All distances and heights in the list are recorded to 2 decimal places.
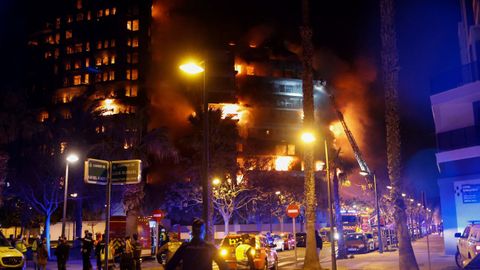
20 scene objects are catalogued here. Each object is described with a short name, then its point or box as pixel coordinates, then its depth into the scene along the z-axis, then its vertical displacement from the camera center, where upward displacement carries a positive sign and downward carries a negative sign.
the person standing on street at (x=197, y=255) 6.13 -0.40
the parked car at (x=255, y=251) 21.27 -1.32
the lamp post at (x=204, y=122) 14.78 +3.12
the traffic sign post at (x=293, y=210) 24.53 +0.41
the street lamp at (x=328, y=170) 21.27 +2.15
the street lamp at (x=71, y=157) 28.82 +3.69
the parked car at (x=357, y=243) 38.03 -1.87
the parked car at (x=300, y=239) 51.53 -2.03
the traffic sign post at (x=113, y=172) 11.24 +1.12
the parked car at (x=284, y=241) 44.44 -1.96
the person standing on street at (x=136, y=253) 20.50 -1.23
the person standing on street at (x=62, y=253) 22.16 -1.24
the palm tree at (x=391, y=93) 19.83 +4.77
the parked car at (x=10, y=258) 18.19 -1.17
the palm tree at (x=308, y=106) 23.77 +5.27
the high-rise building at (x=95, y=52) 94.44 +33.12
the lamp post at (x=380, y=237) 37.03 -1.49
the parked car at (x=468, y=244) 20.16 -1.17
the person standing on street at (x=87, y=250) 22.19 -1.15
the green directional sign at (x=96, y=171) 11.02 +1.12
